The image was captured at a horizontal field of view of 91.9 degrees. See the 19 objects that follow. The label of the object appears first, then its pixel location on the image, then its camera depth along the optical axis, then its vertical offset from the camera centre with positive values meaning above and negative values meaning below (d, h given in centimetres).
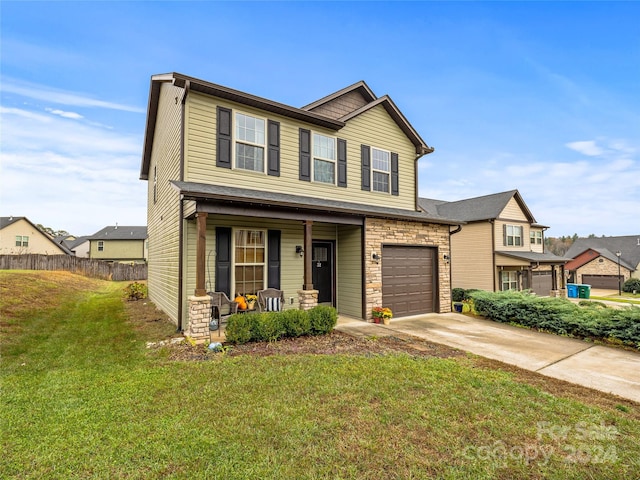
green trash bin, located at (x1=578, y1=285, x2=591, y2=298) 2252 -271
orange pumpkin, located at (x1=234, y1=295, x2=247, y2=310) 786 -121
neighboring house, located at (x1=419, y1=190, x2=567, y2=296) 1848 +28
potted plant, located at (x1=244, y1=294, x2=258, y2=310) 820 -123
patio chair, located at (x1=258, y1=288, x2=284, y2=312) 827 -122
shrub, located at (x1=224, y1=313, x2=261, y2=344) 621 -149
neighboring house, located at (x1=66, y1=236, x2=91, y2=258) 4636 +125
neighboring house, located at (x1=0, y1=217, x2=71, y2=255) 3022 +175
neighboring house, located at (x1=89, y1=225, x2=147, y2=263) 3806 +101
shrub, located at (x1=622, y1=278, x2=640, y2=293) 2786 -288
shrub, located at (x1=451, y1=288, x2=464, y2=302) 1820 -240
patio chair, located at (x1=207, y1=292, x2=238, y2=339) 743 -131
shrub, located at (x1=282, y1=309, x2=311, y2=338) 677 -151
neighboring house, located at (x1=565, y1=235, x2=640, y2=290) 3003 -88
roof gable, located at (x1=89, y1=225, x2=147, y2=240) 3828 +280
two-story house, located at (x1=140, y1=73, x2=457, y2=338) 763 +134
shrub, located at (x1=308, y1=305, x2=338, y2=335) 711 -150
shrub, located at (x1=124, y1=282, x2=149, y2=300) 1443 -176
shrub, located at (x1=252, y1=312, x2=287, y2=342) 643 -153
